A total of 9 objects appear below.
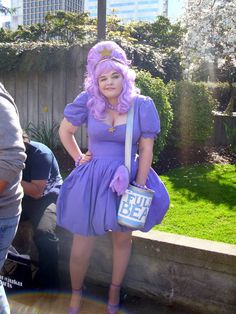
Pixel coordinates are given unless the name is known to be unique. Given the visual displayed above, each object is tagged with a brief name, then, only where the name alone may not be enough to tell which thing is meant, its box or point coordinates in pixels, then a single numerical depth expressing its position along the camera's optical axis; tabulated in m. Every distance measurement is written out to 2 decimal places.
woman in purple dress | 2.68
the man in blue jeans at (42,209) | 3.06
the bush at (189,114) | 7.05
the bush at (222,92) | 18.11
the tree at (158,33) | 28.31
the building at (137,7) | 124.50
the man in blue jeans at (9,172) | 1.75
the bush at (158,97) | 5.87
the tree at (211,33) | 14.16
